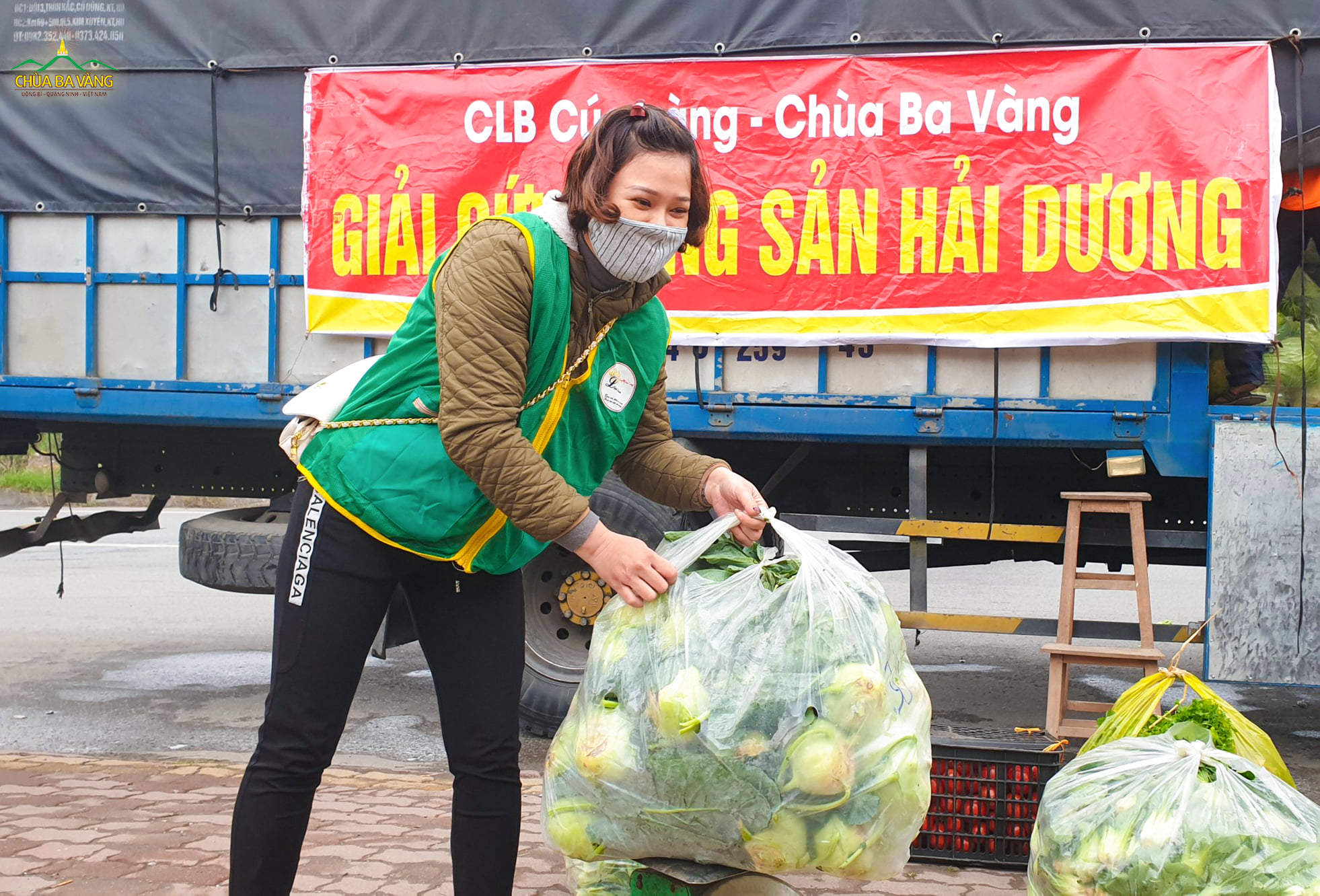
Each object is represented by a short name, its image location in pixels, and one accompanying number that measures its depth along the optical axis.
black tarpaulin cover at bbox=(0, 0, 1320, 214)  4.87
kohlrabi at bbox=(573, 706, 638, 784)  2.01
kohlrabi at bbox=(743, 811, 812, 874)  1.97
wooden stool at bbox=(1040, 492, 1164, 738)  4.36
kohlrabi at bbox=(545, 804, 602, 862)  2.10
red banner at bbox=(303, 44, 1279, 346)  4.47
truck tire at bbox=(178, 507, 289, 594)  5.16
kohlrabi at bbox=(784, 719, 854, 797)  1.93
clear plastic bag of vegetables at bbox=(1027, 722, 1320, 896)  2.07
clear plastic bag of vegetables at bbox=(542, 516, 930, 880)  1.96
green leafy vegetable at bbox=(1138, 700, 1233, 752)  2.80
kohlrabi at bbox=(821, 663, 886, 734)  1.97
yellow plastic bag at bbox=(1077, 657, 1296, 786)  2.96
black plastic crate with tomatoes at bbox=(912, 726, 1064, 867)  3.38
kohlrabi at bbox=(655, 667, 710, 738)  1.96
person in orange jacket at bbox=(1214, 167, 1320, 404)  4.51
